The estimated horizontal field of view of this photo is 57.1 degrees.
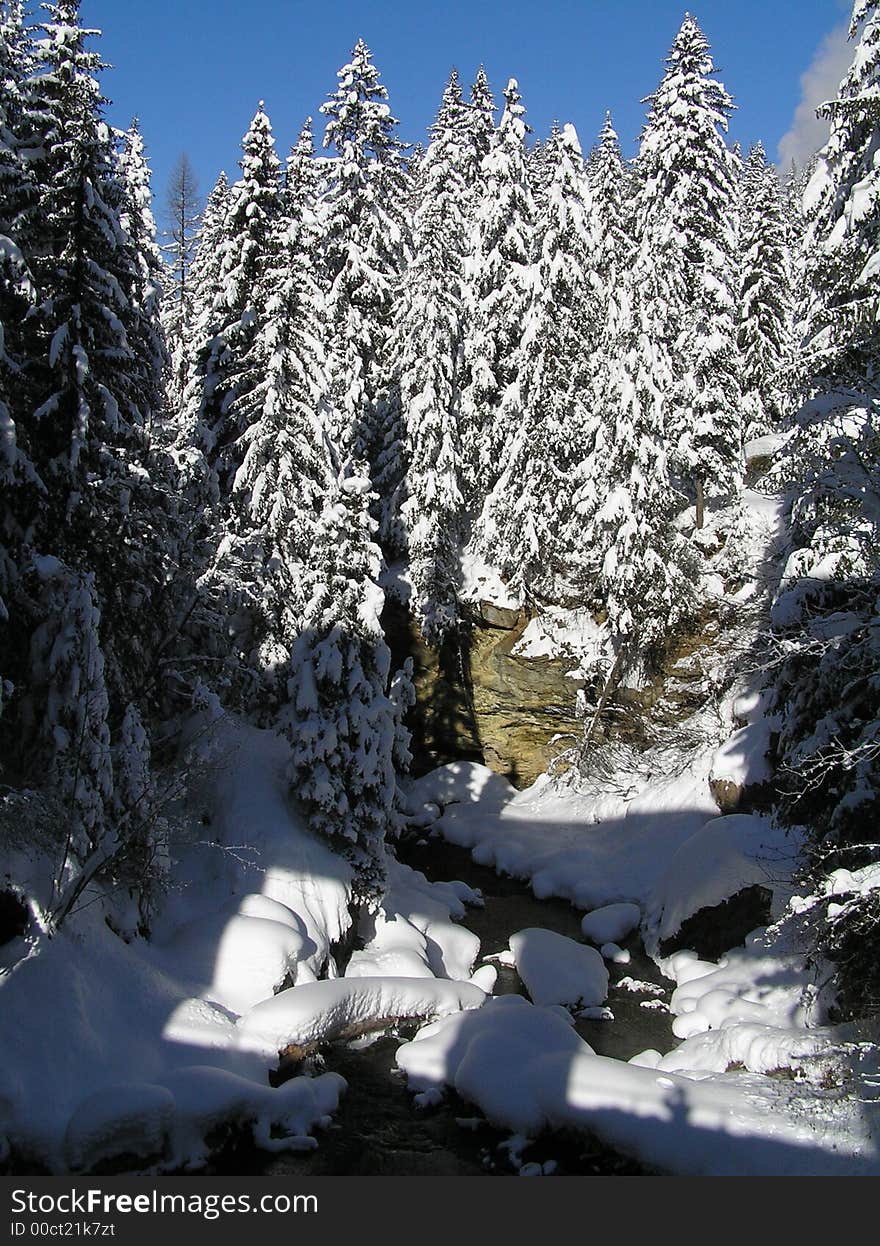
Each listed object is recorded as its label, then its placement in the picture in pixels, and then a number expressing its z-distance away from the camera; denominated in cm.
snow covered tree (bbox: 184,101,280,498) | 1986
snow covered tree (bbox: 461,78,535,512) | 2642
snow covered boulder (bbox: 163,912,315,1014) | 1355
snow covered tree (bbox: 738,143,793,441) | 2983
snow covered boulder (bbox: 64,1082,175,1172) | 976
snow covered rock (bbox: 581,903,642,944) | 1909
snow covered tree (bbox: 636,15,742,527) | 2372
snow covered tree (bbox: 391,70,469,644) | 2595
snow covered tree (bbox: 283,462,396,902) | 1639
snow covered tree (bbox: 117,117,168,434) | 1416
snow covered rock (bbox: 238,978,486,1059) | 1293
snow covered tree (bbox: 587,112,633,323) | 2847
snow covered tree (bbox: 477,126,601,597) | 2492
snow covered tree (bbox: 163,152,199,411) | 3328
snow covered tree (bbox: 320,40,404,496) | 2636
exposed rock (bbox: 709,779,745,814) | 1992
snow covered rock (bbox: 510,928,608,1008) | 1566
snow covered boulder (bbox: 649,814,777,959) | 1669
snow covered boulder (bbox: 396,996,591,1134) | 1147
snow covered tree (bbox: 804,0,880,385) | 1298
